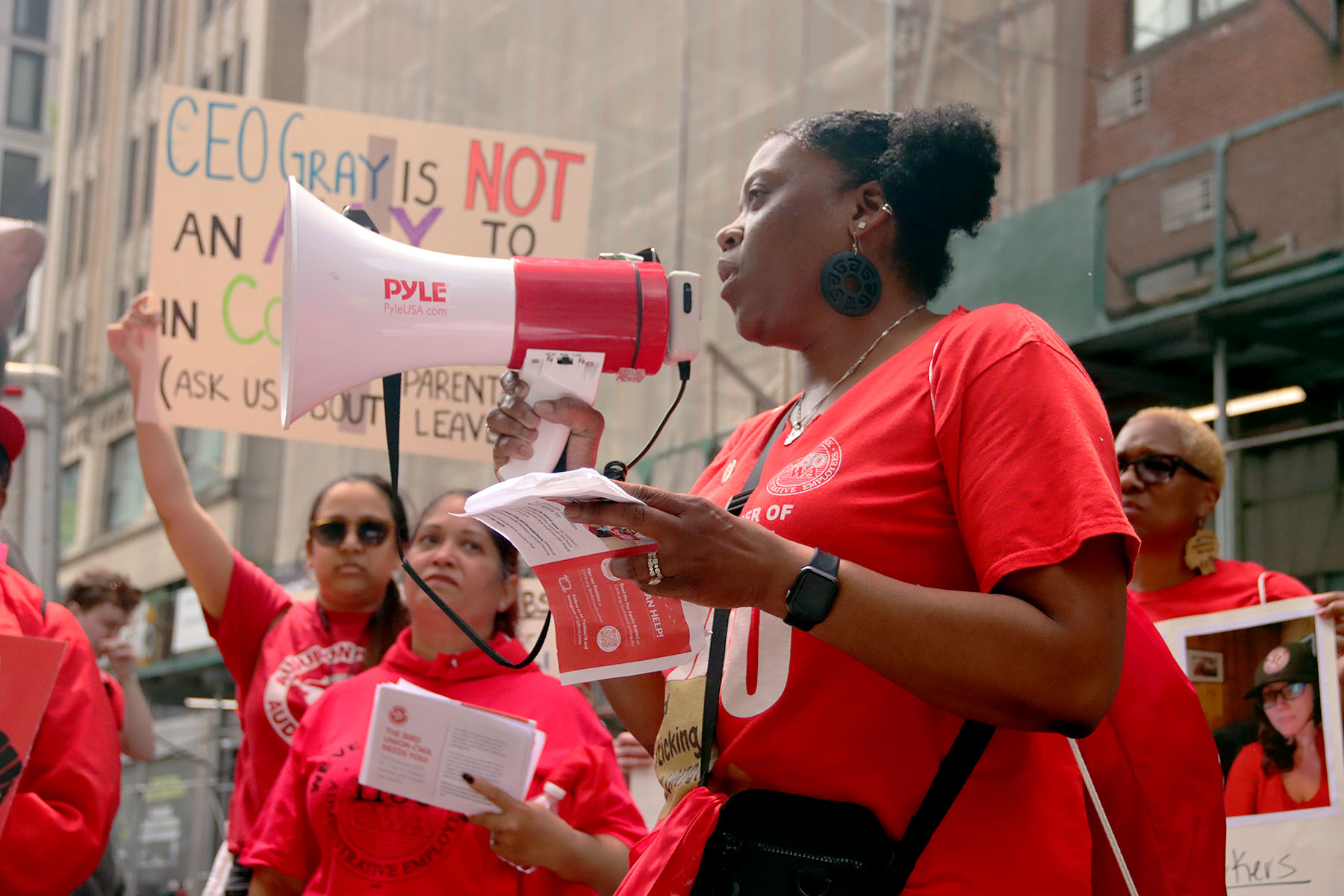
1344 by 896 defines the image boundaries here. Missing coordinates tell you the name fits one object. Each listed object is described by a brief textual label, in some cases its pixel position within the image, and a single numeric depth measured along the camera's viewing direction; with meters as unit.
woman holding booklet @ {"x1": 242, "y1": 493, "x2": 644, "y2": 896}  2.59
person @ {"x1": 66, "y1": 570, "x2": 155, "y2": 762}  5.06
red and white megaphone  1.83
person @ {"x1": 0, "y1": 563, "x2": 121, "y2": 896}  2.31
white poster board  2.52
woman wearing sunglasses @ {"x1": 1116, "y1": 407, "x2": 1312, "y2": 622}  3.05
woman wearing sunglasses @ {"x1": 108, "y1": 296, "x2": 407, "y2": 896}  3.22
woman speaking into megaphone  1.33
